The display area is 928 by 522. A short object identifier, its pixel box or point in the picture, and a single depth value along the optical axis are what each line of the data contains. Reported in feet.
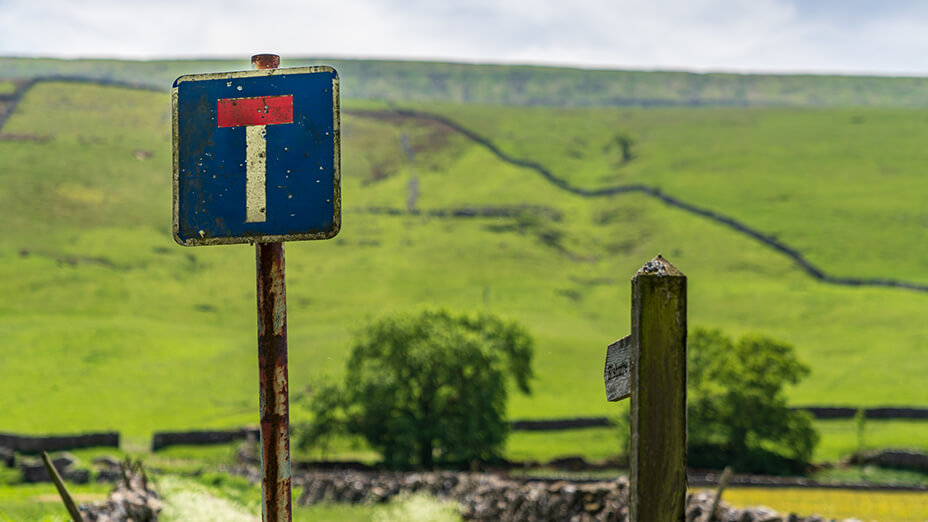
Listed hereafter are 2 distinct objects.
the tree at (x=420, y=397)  132.26
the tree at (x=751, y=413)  136.98
